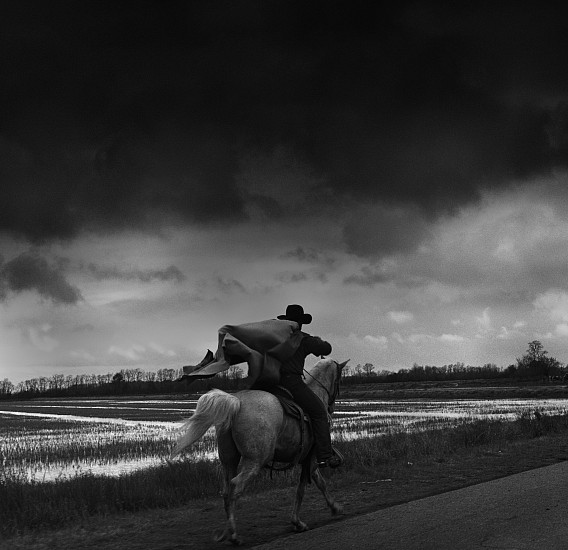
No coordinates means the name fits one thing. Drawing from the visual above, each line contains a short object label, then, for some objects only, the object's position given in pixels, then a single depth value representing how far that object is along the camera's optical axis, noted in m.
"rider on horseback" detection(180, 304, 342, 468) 8.55
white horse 8.00
